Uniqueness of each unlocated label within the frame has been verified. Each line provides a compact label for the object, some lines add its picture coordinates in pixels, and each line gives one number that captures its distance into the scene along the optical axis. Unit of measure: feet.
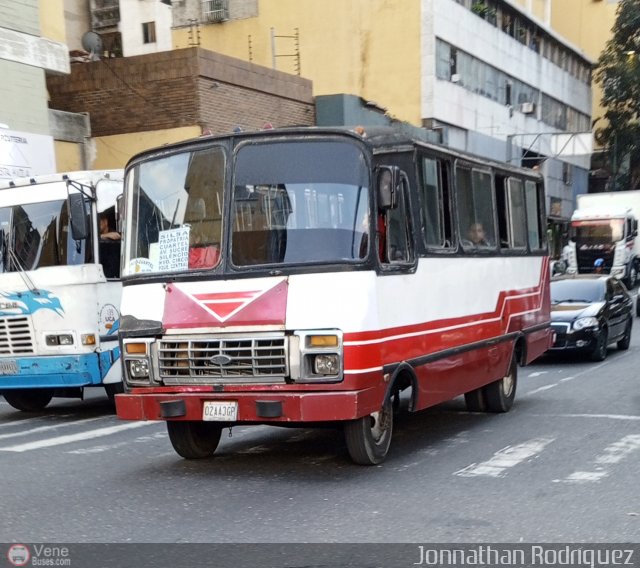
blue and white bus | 35.94
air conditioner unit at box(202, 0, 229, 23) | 130.11
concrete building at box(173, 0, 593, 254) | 118.62
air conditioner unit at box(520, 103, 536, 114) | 140.67
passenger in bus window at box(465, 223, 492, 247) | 30.96
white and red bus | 22.89
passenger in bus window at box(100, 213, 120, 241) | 37.01
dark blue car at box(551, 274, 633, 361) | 51.55
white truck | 116.16
